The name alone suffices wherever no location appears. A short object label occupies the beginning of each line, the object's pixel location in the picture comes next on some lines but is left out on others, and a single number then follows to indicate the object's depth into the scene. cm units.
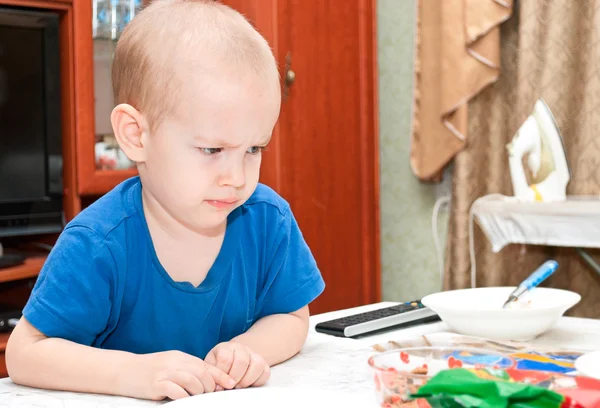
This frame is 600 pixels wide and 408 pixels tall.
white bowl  138
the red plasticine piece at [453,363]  116
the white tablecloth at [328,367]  124
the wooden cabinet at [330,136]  312
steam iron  226
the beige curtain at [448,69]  302
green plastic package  104
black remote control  143
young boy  128
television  261
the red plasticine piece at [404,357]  116
